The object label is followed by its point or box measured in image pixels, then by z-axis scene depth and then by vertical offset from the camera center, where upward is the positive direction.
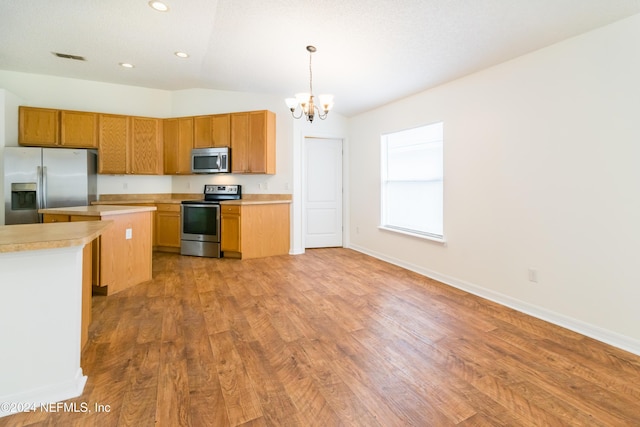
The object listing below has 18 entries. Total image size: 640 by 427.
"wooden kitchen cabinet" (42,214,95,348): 2.04 -0.57
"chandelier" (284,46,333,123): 3.06 +1.16
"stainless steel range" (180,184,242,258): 4.86 -0.25
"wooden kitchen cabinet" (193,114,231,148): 5.11 +1.41
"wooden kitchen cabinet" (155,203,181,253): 5.07 -0.22
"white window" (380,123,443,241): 3.94 +0.46
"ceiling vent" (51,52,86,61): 3.88 +2.06
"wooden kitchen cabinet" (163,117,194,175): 5.25 +1.23
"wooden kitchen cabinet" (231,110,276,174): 4.96 +1.19
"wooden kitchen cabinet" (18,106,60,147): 4.41 +1.29
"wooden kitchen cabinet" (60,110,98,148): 4.59 +1.31
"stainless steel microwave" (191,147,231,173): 5.04 +0.90
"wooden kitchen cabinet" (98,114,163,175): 4.85 +1.14
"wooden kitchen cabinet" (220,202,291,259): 4.78 -0.28
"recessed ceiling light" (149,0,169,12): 2.68 +1.89
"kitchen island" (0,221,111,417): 1.49 -0.54
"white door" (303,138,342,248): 5.55 +0.39
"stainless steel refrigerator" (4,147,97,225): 4.00 +0.46
